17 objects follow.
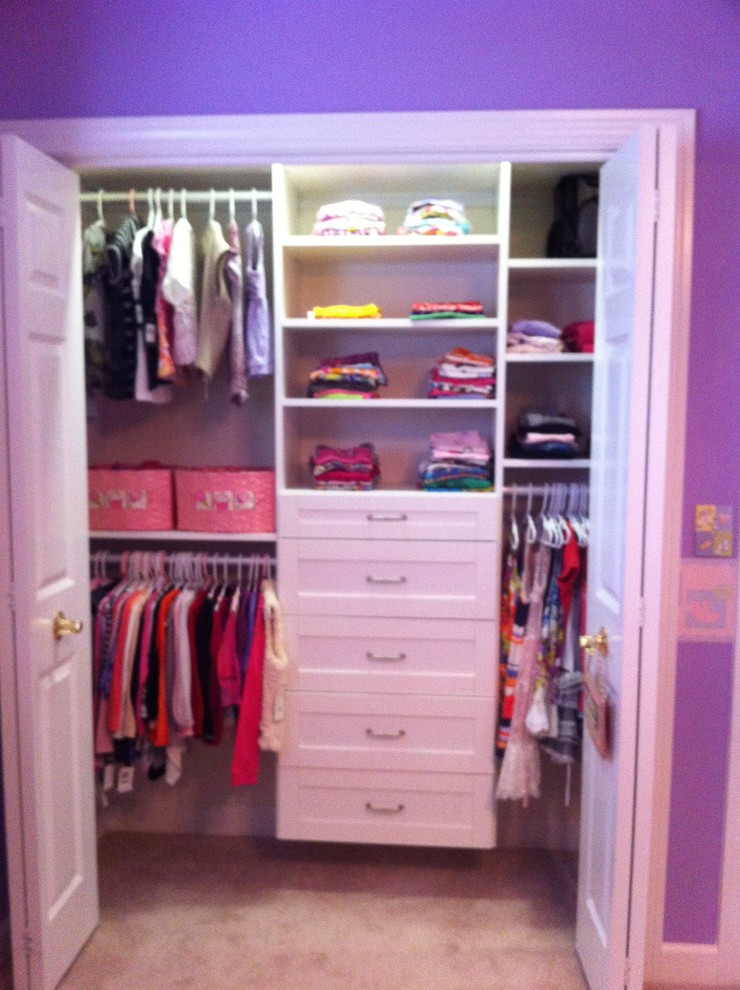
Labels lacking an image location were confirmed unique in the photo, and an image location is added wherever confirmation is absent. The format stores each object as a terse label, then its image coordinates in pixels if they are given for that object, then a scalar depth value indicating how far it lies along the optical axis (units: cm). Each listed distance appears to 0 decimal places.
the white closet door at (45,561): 194
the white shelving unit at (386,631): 258
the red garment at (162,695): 266
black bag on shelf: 262
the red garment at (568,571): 254
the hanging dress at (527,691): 263
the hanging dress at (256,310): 259
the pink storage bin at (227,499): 267
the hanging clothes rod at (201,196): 260
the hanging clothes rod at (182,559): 283
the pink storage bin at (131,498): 275
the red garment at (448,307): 259
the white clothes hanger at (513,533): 268
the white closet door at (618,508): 177
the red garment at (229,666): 265
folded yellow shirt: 266
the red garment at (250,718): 262
